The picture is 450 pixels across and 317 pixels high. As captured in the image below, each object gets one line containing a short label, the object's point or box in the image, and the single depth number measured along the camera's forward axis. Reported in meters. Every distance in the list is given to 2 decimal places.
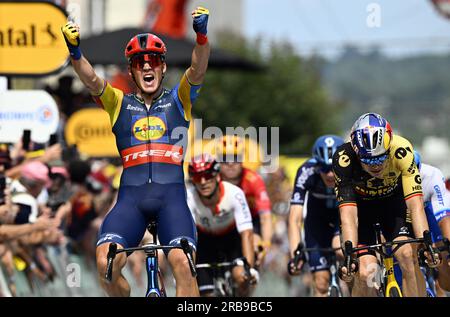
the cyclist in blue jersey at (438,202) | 9.72
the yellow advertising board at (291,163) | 23.30
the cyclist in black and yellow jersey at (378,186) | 8.37
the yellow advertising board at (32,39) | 12.32
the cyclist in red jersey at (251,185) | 11.77
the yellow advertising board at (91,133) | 16.97
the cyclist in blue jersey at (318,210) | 10.93
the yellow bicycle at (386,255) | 8.13
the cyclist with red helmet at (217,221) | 10.69
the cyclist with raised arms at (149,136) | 8.30
